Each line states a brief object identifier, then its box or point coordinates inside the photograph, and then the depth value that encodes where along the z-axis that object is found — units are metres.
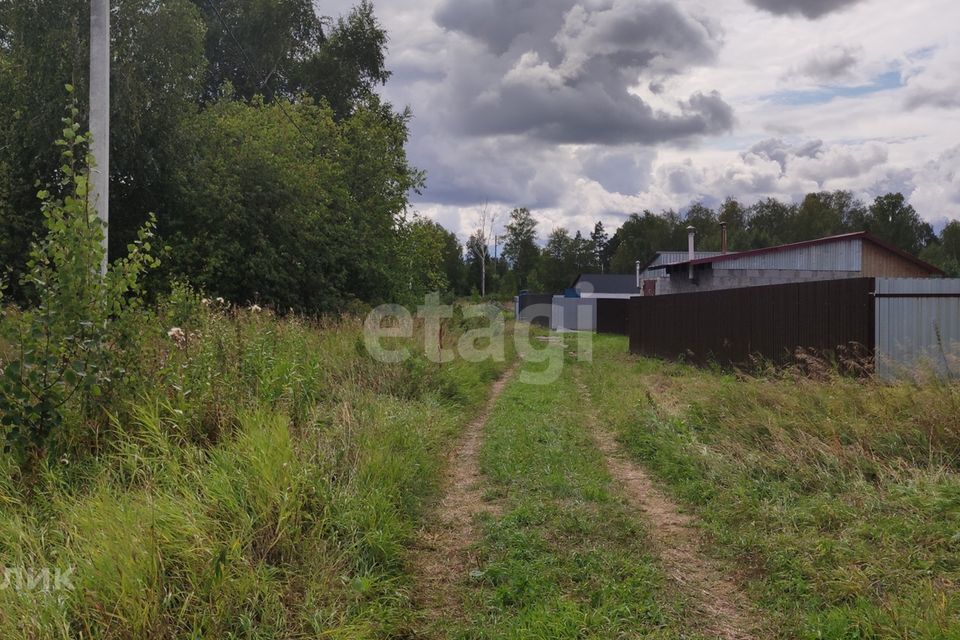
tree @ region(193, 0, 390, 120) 28.30
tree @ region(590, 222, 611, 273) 102.25
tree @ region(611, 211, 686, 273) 85.56
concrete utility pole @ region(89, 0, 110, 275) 6.79
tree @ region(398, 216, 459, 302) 26.56
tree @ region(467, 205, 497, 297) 67.07
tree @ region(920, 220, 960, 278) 62.53
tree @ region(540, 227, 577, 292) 81.00
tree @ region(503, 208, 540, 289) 88.06
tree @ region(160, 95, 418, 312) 16.52
